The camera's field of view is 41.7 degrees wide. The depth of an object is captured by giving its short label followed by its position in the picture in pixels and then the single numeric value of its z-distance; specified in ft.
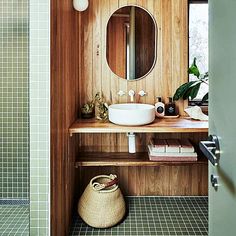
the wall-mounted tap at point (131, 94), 9.41
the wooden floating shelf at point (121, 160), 8.64
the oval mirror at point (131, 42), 9.57
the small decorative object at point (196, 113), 8.91
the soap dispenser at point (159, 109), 9.41
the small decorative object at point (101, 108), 9.09
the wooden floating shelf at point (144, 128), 7.93
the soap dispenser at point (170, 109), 9.55
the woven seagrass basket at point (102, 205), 8.00
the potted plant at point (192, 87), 9.03
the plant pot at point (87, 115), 9.34
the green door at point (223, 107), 2.97
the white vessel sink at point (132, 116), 7.86
